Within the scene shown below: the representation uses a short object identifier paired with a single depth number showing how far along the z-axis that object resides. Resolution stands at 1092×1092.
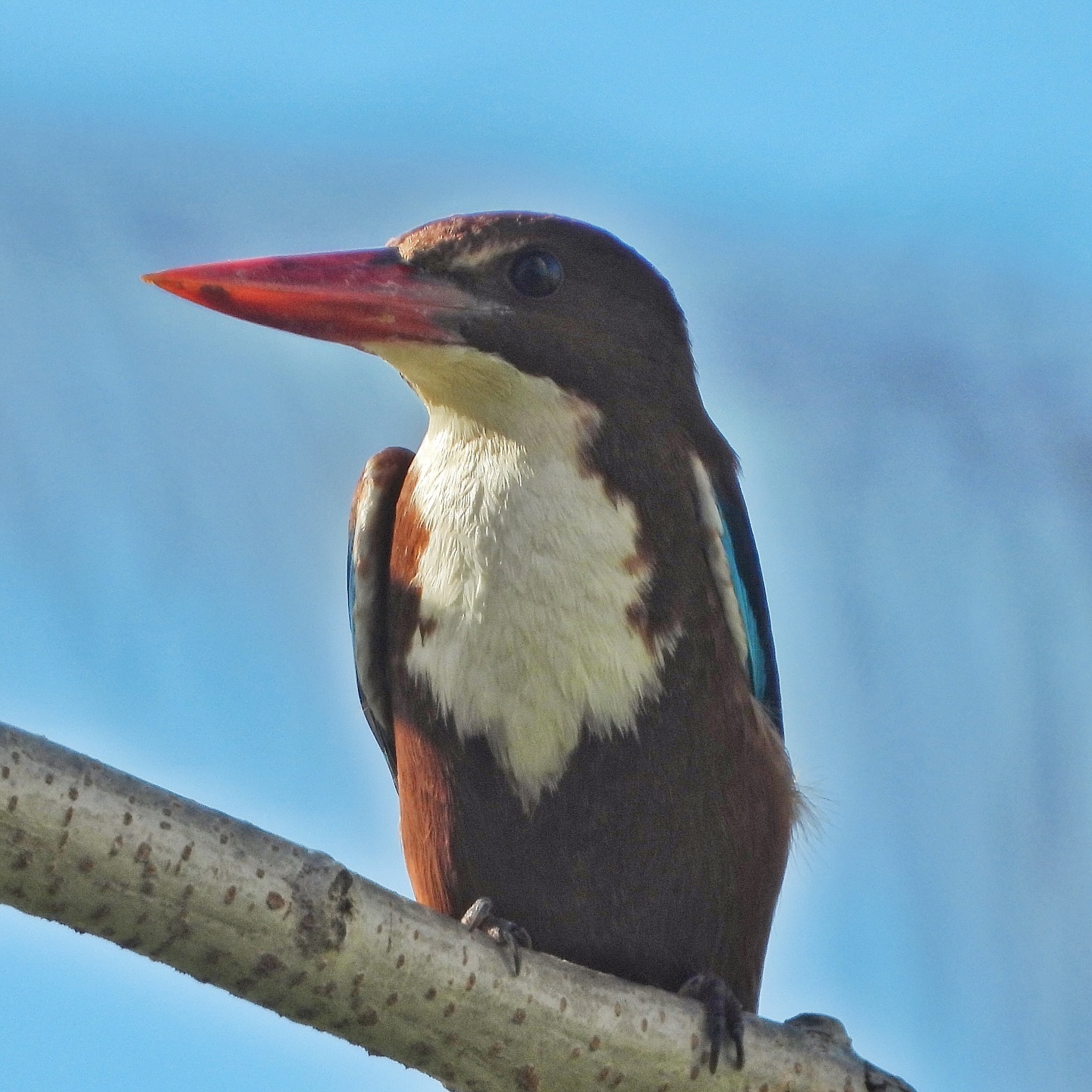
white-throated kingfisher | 7.20
